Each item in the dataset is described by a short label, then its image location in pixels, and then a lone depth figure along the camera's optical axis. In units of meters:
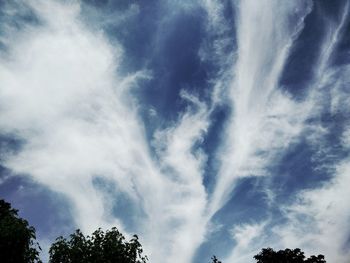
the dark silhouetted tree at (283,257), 48.78
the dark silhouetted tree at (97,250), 29.14
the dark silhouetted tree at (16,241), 25.95
